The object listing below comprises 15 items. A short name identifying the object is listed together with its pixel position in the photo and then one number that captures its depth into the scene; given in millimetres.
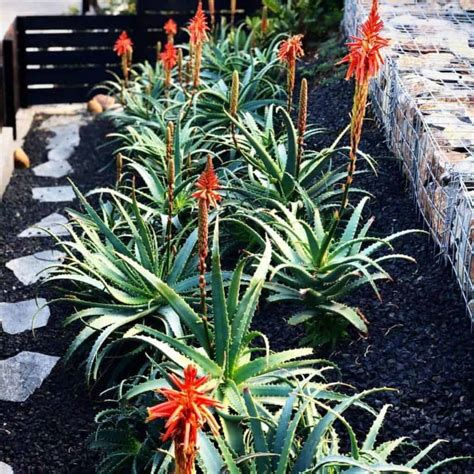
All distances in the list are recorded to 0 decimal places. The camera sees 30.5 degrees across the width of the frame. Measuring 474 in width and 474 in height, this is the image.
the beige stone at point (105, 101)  7871
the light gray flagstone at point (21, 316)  4180
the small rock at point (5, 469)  3227
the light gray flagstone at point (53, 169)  6375
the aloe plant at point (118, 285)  3566
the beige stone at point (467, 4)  6320
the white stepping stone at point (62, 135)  6773
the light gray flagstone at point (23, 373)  3695
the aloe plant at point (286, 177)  4125
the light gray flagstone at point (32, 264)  4691
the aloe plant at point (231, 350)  2938
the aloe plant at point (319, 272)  3438
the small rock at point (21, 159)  6484
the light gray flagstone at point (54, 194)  5918
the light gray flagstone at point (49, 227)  5297
